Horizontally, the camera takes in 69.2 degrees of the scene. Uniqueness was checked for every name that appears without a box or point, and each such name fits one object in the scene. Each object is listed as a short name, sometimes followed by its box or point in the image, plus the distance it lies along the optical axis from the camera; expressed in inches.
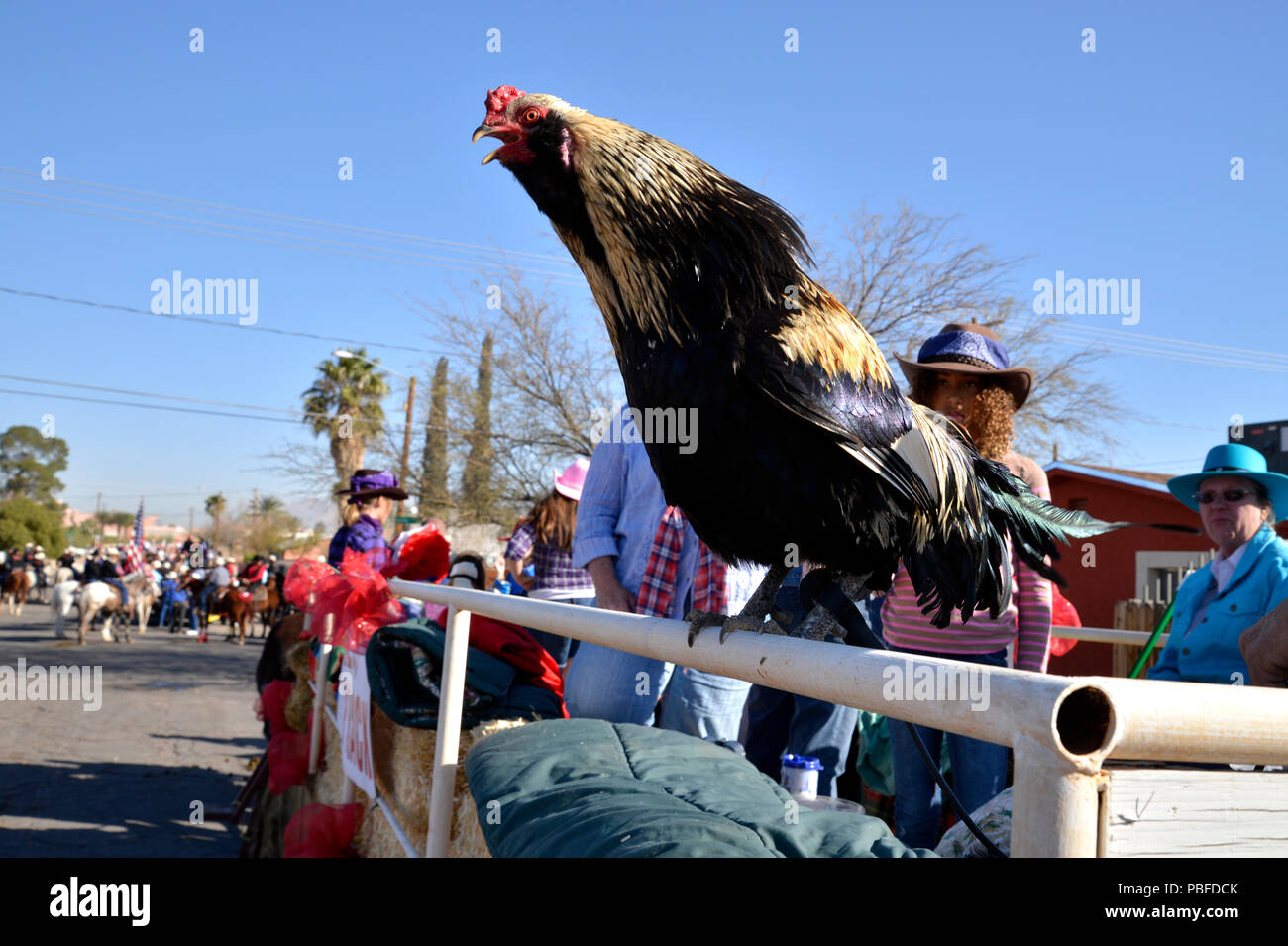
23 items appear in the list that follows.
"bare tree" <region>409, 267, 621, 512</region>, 725.3
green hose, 144.3
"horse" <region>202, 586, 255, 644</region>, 935.7
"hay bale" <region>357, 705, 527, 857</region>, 95.8
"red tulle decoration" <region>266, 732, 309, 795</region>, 212.8
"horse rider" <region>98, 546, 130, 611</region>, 842.2
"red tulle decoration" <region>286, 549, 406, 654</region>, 162.2
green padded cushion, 56.8
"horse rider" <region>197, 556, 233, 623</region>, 1022.4
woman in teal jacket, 125.6
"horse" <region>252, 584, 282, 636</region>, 987.3
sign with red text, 141.6
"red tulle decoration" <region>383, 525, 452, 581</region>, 190.9
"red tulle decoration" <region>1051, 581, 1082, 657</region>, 177.8
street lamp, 965.6
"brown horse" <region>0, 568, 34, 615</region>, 1077.8
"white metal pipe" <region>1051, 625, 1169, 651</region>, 152.7
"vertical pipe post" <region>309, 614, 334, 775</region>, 205.2
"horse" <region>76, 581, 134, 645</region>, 762.8
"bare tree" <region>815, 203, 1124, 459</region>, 648.4
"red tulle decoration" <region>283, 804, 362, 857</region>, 147.9
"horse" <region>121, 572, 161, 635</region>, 981.8
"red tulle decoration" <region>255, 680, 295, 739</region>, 239.5
